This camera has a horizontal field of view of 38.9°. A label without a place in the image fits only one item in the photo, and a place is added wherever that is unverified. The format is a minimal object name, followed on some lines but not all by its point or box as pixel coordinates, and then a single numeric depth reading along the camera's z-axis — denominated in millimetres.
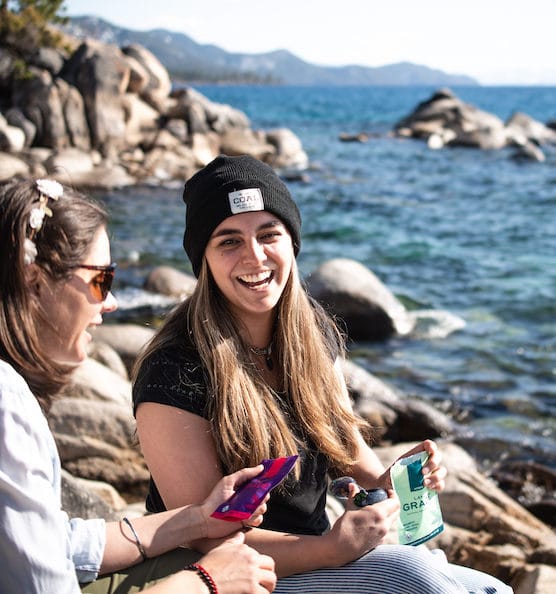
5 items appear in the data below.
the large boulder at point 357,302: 10000
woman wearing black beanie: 2637
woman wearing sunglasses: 1938
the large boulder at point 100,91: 22953
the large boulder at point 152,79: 26641
